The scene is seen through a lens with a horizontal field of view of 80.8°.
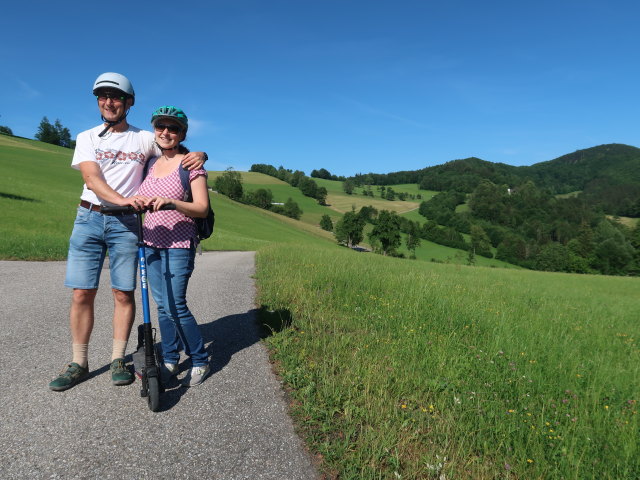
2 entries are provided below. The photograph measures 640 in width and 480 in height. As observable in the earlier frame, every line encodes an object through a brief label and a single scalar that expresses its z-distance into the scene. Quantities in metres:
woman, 3.22
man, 3.24
